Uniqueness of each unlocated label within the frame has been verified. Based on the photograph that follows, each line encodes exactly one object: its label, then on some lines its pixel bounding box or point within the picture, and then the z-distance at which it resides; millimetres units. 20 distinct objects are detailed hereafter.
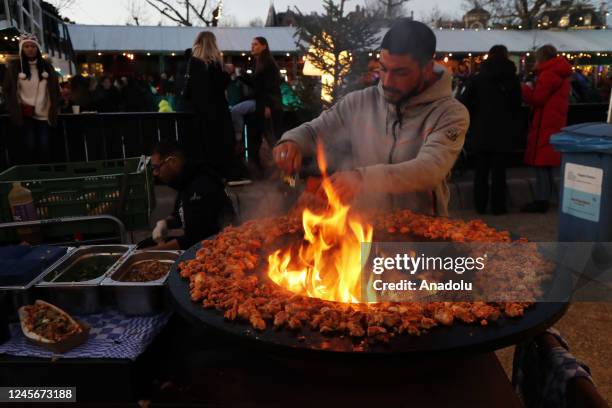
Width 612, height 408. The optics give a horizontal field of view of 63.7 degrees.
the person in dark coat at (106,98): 9617
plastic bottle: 3381
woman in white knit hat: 6512
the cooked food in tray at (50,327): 1737
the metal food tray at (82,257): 2029
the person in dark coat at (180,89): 8133
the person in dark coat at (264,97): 6859
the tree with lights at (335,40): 5469
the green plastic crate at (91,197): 3660
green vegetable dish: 2166
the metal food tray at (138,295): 2006
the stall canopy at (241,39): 17125
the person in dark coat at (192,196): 3387
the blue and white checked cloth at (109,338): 1725
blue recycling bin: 4875
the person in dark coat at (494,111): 6508
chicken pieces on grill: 1531
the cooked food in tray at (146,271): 2141
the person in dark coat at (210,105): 6461
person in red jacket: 6633
